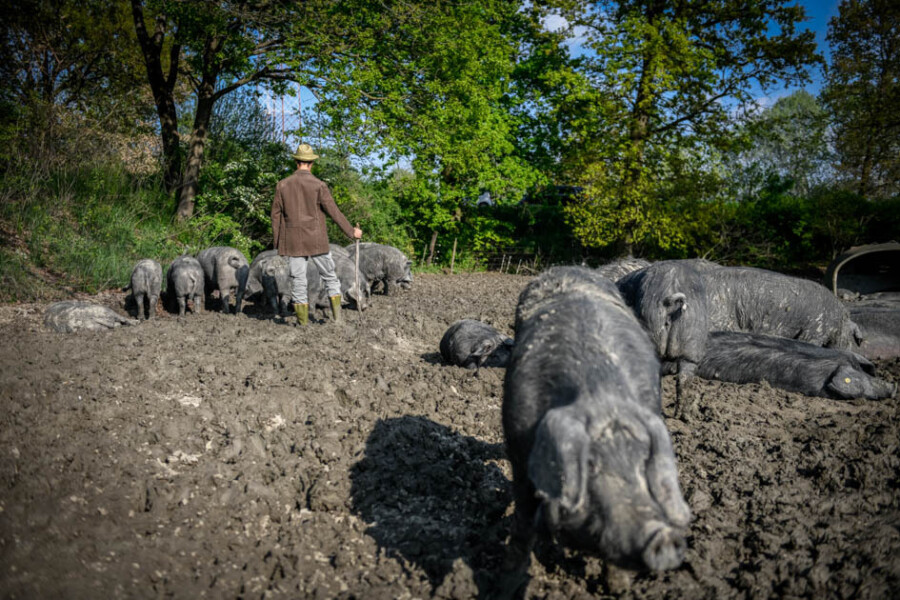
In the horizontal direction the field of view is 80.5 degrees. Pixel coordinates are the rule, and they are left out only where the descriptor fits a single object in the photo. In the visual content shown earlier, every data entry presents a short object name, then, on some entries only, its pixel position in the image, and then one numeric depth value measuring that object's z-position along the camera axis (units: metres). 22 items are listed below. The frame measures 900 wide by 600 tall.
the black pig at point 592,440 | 1.86
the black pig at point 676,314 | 4.81
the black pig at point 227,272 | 9.70
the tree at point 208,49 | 11.13
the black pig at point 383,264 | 12.19
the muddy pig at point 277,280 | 9.01
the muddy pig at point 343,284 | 9.19
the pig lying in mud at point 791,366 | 5.74
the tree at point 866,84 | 15.27
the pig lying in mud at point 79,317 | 7.27
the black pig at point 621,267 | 6.61
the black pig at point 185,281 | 9.09
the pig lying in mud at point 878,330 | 7.57
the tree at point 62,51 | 11.91
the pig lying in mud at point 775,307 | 7.09
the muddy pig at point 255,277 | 9.57
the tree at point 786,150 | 14.76
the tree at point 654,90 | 14.11
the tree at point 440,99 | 12.12
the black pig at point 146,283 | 8.68
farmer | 7.60
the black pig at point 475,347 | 6.31
